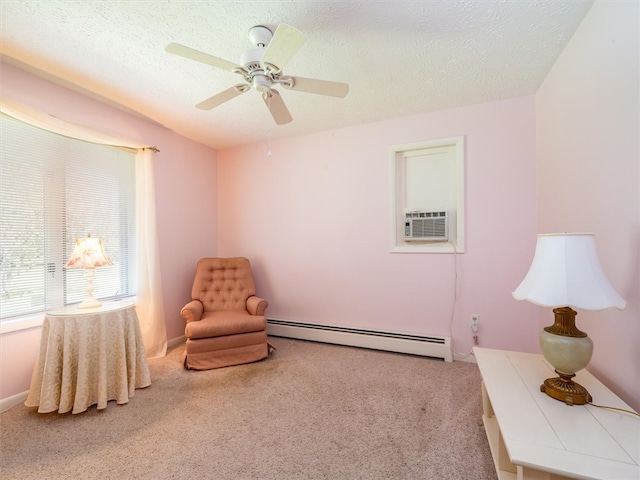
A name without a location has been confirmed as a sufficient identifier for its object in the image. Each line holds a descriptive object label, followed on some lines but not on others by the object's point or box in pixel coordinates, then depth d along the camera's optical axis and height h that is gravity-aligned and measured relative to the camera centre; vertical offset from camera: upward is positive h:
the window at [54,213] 2.01 +0.23
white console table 0.83 -0.67
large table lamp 1.10 -0.23
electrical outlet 2.58 -0.77
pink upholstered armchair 2.50 -0.75
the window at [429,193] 2.69 +0.45
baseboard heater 2.66 -1.04
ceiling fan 1.33 +0.90
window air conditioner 2.75 +0.11
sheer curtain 2.76 -0.23
